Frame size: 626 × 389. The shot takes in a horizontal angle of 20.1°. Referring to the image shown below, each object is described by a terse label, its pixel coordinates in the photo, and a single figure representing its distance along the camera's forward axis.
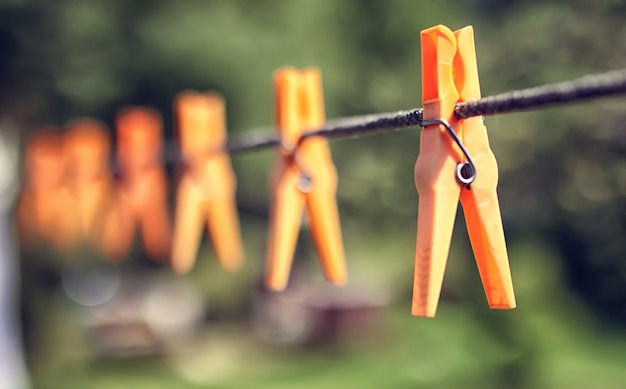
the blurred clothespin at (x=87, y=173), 0.88
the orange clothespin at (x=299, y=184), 0.55
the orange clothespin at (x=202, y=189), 0.64
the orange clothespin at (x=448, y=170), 0.45
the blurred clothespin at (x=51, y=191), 0.96
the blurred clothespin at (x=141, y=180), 0.78
